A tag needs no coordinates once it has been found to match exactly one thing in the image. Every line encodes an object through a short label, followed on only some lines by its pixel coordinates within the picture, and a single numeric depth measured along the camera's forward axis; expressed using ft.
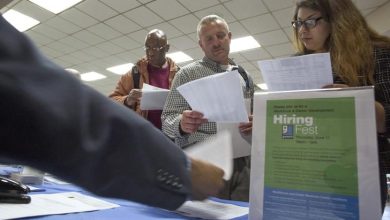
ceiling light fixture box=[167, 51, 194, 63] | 16.65
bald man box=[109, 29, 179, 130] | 5.92
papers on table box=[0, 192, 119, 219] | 1.74
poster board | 1.64
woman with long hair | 2.60
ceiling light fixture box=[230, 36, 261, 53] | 14.23
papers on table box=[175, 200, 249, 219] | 2.04
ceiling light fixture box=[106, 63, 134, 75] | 19.12
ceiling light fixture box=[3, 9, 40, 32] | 12.82
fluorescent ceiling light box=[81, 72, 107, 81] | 21.72
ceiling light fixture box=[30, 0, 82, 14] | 11.80
